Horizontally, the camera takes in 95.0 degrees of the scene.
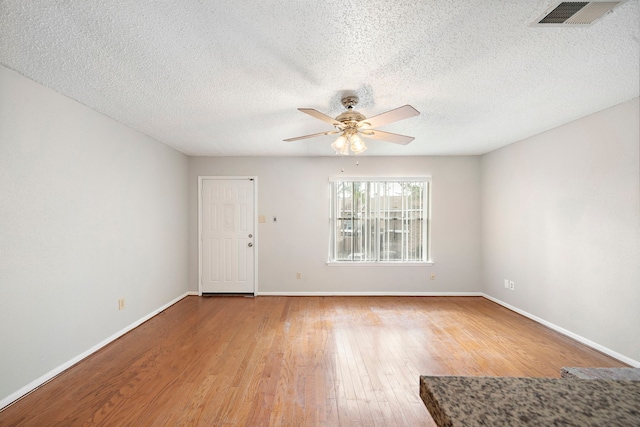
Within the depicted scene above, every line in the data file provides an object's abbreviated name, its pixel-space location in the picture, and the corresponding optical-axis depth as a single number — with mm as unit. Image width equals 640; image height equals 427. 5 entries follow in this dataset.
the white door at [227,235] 5016
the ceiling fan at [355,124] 2338
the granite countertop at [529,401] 459
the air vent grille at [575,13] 1474
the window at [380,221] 5113
